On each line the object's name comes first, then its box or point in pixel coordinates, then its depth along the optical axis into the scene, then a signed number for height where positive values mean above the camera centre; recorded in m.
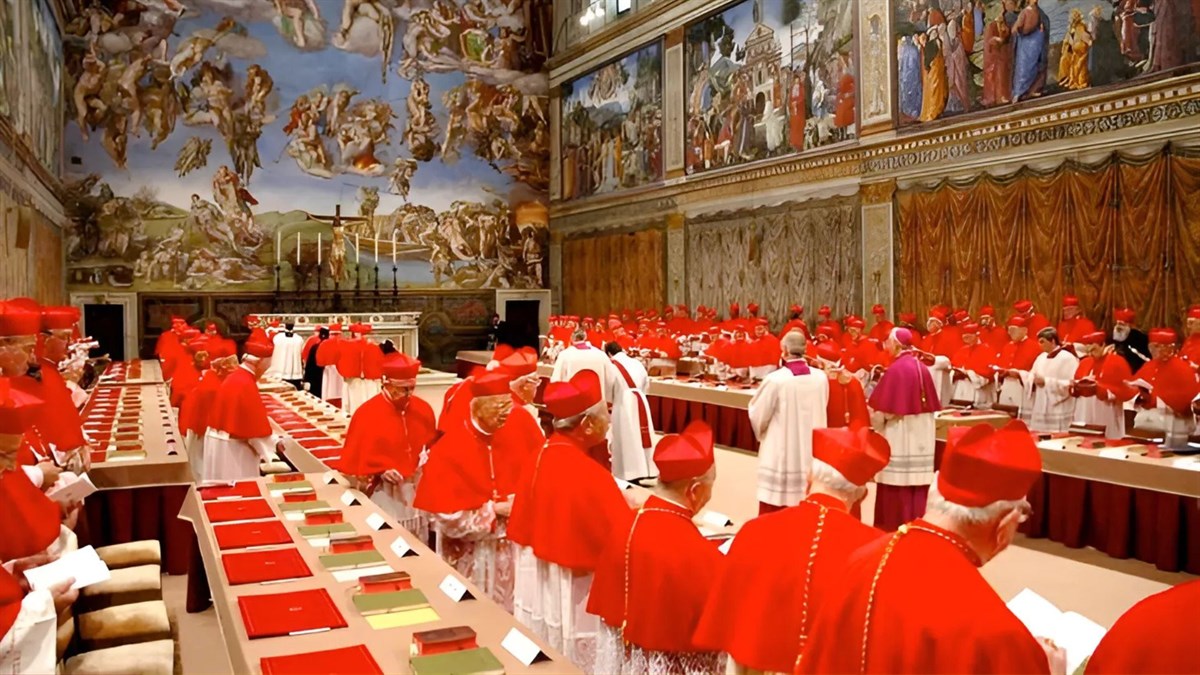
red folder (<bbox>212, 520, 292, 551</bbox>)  4.99 -1.18
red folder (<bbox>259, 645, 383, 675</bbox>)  3.35 -1.25
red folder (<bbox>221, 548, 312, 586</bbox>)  4.41 -1.20
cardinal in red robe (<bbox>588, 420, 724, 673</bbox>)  3.65 -0.97
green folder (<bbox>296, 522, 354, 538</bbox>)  5.23 -1.18
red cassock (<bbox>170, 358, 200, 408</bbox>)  11.85 -0.74
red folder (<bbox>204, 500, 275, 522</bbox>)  5.60 -1.17
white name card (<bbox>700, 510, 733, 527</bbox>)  5.30 -1.15
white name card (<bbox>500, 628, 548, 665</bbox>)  3.44 -1.23
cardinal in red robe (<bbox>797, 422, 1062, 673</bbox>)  2.58 -0.79
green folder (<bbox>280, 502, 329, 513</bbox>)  5.85 -1.17
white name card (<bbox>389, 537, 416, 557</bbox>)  4.80 -1.18
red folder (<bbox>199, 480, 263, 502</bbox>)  6.22 -1.16
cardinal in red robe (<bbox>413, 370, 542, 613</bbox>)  5.55 -0.97
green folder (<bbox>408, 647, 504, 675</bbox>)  3.28 -1.23
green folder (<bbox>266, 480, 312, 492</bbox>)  6.50 -1.16
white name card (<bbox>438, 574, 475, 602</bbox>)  4.13 -1.21
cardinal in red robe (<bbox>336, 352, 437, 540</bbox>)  6.56 -0.87
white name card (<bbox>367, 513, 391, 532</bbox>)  5.39 -1.18
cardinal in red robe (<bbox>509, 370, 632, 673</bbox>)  4.50 -1.02
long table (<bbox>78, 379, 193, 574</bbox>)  8.04 -1.57
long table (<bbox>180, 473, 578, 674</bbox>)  3.50 -1.24
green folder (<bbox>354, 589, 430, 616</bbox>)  3.98 -1.22
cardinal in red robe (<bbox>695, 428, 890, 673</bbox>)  3.24 -0.86
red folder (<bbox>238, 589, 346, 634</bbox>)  3.76 -1.23
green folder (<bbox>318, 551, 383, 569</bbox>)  4.61 -1.20
